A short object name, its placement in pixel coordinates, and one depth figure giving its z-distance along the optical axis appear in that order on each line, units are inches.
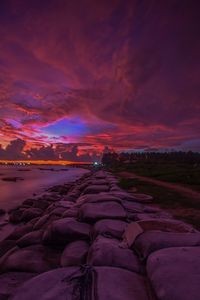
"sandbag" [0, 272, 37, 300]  71.7
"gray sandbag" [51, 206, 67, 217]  169.9
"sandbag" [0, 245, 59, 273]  93.3
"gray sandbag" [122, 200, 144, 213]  162.2
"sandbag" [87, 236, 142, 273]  72.6
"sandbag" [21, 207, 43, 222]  242.4
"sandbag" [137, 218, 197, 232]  96.4
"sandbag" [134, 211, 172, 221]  135.9
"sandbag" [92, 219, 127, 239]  103.3
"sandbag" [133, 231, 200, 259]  77.7
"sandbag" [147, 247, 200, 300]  49.0
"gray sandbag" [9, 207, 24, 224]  242.6
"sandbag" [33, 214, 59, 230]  156.9
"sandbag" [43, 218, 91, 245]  110.7
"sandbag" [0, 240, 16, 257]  138.5
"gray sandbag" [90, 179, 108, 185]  367.9
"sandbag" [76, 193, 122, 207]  160.0
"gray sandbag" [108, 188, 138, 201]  202.5
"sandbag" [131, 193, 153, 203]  248.8
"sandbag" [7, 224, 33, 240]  161.9
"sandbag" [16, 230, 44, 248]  124.9
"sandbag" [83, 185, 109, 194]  262.0
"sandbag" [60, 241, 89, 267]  89.0
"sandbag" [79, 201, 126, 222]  127.9
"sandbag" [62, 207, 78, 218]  146.4
